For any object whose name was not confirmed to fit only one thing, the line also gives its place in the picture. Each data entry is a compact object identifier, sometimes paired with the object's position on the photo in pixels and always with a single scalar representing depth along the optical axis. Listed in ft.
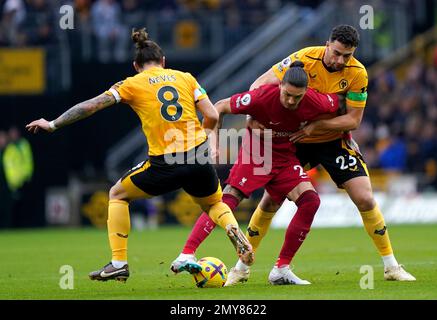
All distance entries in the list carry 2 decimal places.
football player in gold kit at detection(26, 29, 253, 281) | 63.57
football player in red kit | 66.74
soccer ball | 65.36
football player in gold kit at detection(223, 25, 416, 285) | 68.54
